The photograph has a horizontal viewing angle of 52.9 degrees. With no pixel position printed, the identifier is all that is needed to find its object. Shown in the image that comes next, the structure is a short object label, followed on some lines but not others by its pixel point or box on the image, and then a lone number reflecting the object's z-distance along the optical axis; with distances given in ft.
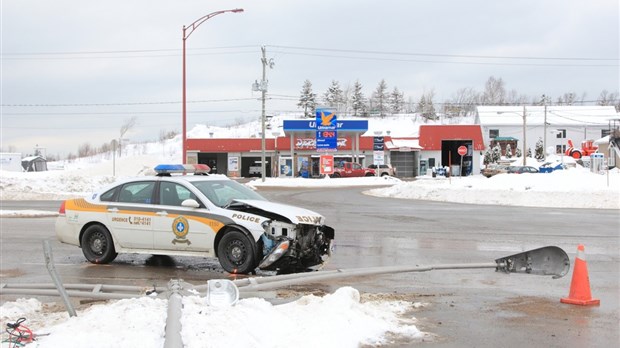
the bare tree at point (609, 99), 478.02
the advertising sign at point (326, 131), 193.88
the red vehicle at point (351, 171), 198.88
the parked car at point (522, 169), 193.24
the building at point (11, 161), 210.59
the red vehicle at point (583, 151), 256.52
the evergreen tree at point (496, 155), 276.00
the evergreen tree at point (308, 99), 481.46
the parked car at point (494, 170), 206.49
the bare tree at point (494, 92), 529.86
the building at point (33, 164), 235.20
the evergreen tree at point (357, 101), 504.31
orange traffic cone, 24.76
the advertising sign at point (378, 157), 177.27
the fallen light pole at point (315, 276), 22.82
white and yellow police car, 29.84
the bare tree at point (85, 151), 527.40
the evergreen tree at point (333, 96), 492.37
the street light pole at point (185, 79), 105.81
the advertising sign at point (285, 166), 221.87
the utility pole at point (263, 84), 179.32
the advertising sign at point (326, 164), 192.95
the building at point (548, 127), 323.78
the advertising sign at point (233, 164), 229.66
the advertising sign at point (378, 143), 191.83
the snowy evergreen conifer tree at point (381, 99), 531.87
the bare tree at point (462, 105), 513.04
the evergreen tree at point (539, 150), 298.72
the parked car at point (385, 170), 204.64
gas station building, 222.48
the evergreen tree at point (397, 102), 543.39
